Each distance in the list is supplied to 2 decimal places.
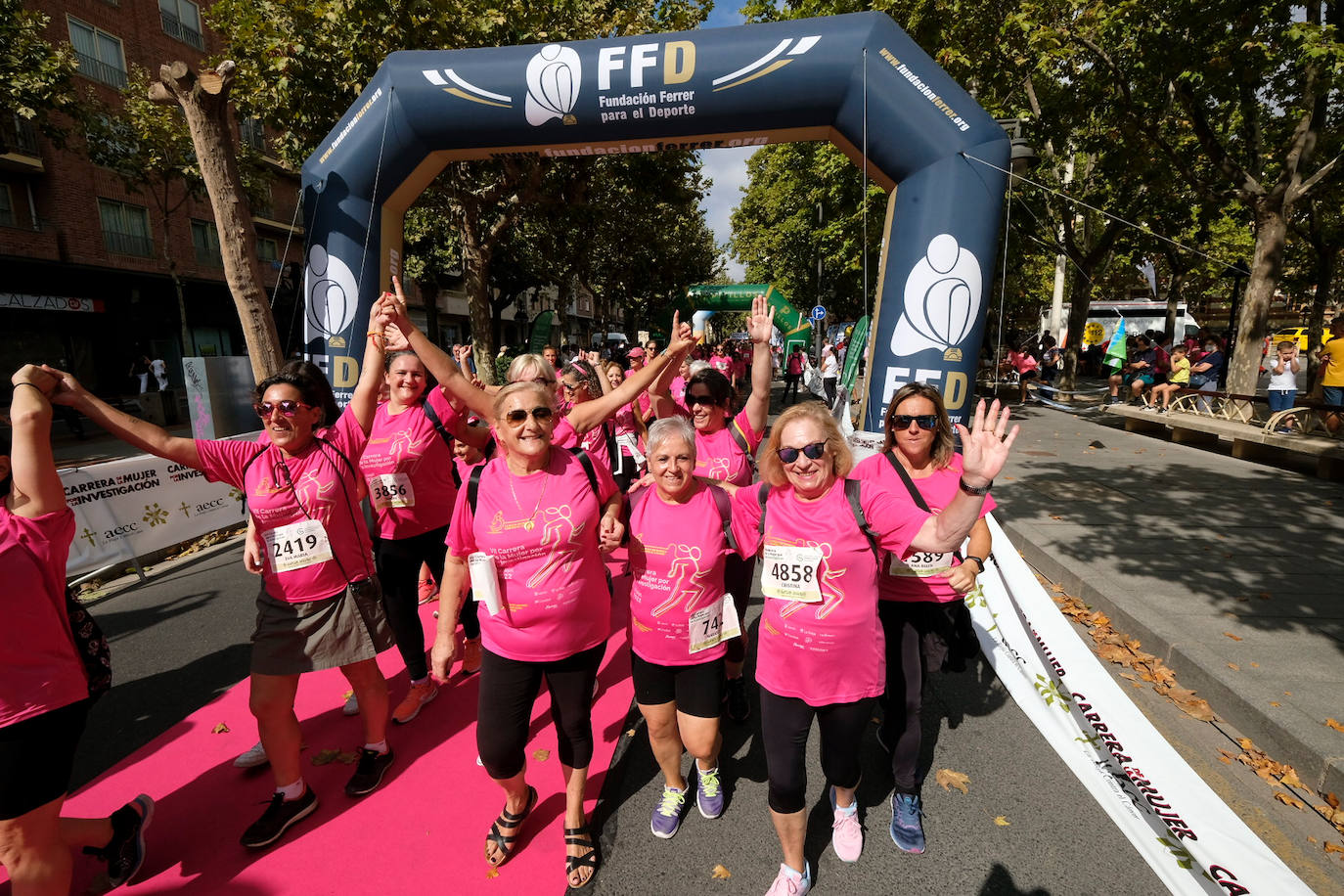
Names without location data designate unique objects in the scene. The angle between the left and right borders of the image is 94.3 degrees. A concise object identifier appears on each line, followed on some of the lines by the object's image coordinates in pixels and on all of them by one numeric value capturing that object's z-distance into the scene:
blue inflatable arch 4.97
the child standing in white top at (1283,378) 9.58
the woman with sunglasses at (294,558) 2.57
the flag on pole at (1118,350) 16.92
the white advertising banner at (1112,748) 2.35
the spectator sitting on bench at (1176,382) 13.02
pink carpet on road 2.53
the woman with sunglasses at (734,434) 3.34
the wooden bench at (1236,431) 8.07
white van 34.91
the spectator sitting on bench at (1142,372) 14.54
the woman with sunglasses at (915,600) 2.63
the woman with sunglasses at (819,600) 2.20
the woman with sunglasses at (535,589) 2.32
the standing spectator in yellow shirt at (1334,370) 8.80
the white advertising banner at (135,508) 5.58
